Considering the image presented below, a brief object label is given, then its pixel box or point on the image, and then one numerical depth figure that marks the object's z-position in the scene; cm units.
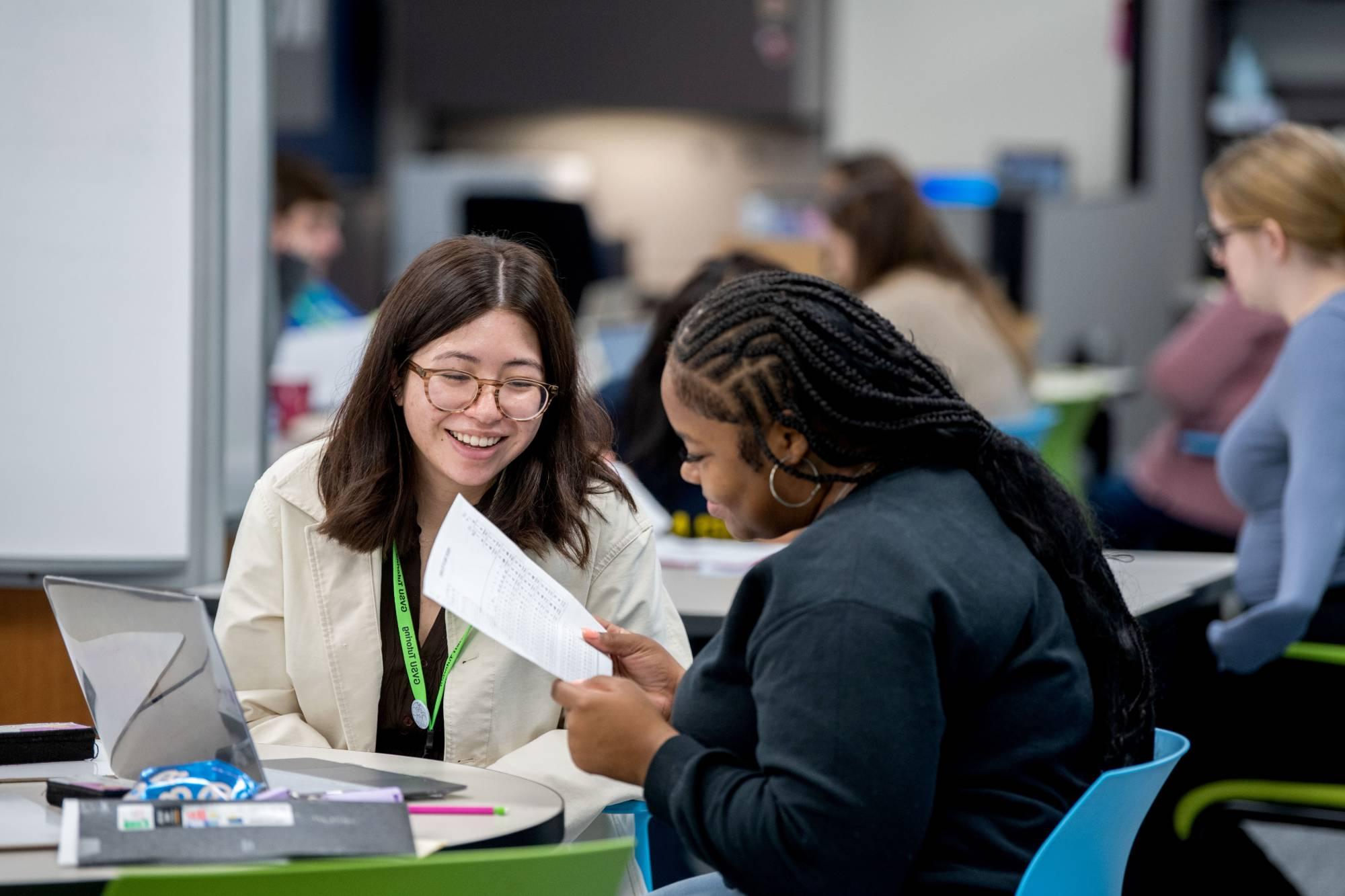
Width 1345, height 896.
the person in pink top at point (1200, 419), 806
